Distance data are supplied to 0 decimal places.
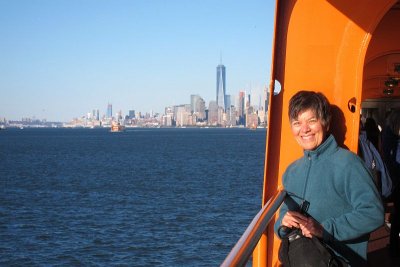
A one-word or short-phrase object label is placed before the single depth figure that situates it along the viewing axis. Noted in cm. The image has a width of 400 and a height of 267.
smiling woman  260
